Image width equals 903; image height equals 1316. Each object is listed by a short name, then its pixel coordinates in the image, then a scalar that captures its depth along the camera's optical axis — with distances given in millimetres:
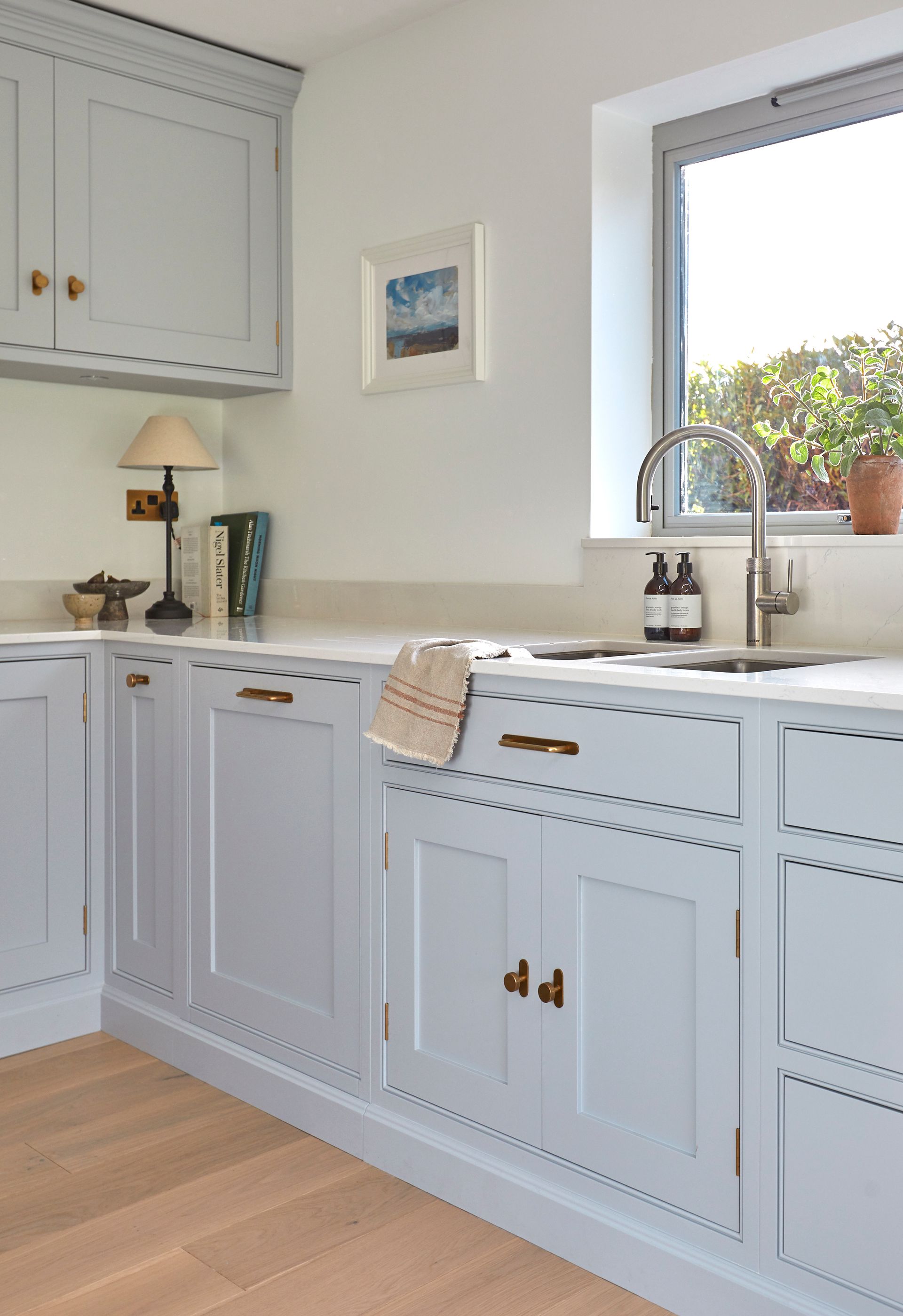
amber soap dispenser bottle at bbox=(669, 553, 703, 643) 2277
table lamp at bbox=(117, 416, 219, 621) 3131
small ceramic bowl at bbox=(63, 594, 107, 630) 2877
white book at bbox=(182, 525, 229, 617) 3207
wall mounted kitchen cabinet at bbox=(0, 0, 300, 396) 2742
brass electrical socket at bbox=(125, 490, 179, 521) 3307
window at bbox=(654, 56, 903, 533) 2279
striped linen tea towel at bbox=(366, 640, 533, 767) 1862
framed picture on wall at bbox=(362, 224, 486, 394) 2723
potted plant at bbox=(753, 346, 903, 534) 2090
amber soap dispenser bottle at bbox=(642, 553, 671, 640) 2295
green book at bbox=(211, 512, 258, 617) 3283
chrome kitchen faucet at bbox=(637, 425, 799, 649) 2121
